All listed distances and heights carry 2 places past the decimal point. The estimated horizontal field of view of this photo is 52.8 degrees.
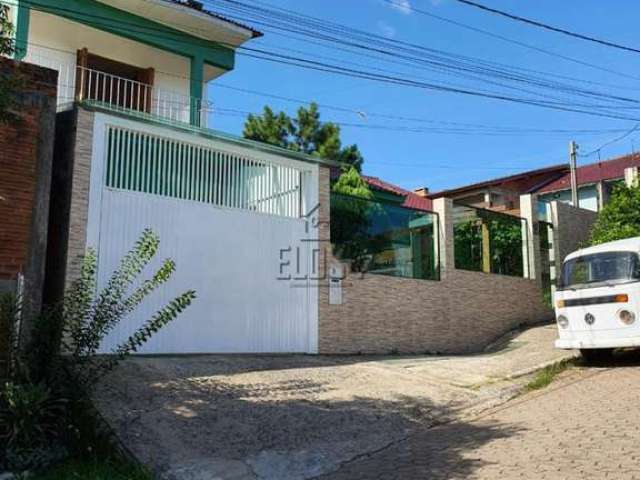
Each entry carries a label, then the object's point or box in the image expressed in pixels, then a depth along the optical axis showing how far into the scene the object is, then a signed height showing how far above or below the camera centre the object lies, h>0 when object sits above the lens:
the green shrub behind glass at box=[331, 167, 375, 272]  12.95 +1.92
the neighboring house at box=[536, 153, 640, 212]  29.33 +6.39
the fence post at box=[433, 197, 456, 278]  14.66 +2.02
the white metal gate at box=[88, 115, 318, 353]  9.87 +1.55
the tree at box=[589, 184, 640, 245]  15.84 +2.60
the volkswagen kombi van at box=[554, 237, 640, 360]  10.23 +0.34
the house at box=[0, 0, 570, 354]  9.72 +1.80
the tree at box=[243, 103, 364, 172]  24.20 +7.24
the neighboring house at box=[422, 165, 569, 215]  30.48 +6.36
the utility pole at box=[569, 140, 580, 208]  23.02 +5.61
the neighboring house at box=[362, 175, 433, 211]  19.71 +4.54
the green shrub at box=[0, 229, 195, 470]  5.95 -0.51
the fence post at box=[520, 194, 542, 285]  17.12 +2.36
